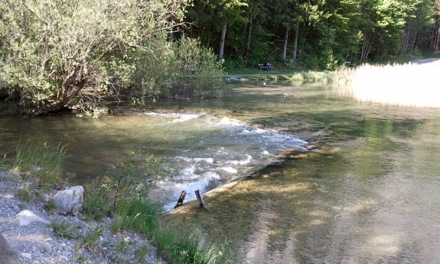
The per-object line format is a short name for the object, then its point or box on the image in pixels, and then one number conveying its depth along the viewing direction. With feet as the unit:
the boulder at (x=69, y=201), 17.62
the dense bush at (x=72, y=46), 38.70
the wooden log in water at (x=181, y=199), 24.93
